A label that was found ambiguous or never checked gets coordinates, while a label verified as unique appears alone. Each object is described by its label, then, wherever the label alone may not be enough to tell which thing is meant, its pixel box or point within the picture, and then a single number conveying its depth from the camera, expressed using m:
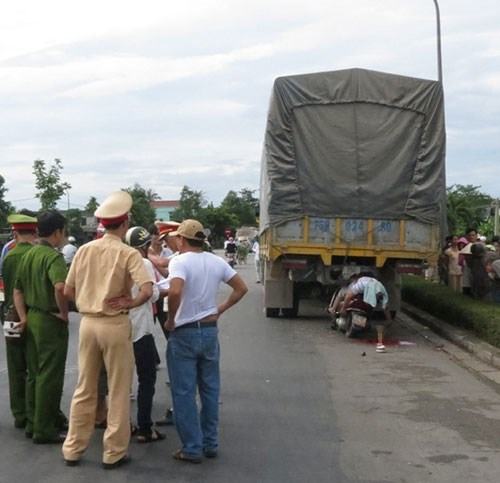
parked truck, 14.84
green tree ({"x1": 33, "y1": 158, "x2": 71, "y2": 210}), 38.66
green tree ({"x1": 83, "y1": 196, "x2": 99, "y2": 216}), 69.89
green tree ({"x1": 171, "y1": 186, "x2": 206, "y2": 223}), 100.00
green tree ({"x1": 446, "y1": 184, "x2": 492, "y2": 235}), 47.59
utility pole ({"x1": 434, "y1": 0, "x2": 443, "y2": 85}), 23.17
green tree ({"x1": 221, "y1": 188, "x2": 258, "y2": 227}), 119.50
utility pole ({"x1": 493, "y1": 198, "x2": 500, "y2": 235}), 35.47
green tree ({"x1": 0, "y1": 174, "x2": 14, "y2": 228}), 72.31
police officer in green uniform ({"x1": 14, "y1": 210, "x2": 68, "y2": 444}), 6.91
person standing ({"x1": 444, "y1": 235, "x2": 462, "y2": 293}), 20.09
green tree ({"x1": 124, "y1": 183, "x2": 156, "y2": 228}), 71.06
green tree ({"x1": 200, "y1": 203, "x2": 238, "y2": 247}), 101.99
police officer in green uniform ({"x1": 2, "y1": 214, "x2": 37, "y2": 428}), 7.44
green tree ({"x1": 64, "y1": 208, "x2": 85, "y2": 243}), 48.08
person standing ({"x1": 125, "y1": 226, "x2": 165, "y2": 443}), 7.12
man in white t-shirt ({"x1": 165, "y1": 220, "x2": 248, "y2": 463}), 6.46
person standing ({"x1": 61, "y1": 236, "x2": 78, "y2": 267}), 16.20
